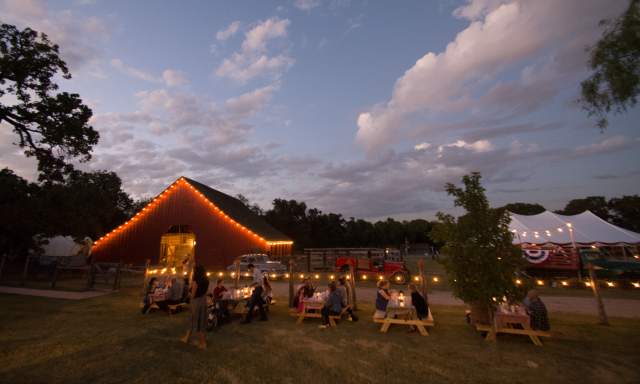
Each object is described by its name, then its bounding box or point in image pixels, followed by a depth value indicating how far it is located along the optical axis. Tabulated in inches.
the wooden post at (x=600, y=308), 323.0
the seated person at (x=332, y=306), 344.2
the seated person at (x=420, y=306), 314.3
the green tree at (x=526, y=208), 2490.2
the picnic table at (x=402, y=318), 301.1
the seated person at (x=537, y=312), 275.0
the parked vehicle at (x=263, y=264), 725.9
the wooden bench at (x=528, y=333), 263.1
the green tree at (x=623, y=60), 299.4
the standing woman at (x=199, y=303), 267.7
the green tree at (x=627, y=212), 1743.4
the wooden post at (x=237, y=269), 444.3
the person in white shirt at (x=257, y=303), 353.4
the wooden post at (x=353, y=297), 413.0
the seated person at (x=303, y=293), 378.3
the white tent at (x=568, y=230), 683.4
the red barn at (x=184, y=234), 898.1
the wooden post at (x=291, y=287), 435.5
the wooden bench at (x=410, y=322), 298.6
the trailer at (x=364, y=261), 687.1
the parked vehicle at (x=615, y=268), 553.9
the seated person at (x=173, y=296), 394.6
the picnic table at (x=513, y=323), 265.7
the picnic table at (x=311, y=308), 353.1
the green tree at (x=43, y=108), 535.8
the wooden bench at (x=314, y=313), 347.9
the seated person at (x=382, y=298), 327.0
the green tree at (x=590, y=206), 2033.7
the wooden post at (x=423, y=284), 364.8
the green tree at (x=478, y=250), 257.6
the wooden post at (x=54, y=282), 589.0
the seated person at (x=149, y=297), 397.4
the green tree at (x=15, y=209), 611.2
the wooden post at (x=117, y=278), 587.2
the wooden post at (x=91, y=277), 592.1
